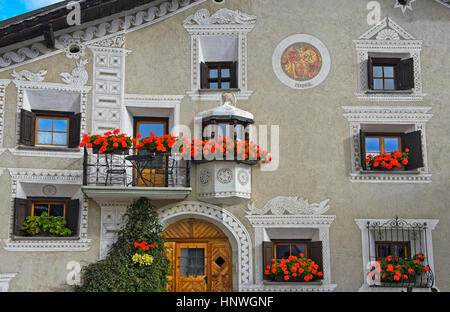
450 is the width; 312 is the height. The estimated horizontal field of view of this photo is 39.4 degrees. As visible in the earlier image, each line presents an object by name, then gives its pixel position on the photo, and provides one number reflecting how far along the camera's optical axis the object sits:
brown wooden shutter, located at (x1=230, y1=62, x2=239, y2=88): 15.13
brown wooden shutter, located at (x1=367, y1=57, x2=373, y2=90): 14.92
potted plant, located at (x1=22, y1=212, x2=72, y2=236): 13.55
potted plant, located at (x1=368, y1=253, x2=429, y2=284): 13.81
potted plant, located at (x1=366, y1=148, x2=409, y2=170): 14.38
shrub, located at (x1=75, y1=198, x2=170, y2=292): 13.12
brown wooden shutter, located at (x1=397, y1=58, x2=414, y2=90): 14.92
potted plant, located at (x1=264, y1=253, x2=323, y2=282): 13.66
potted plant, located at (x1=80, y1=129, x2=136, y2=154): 13.44
